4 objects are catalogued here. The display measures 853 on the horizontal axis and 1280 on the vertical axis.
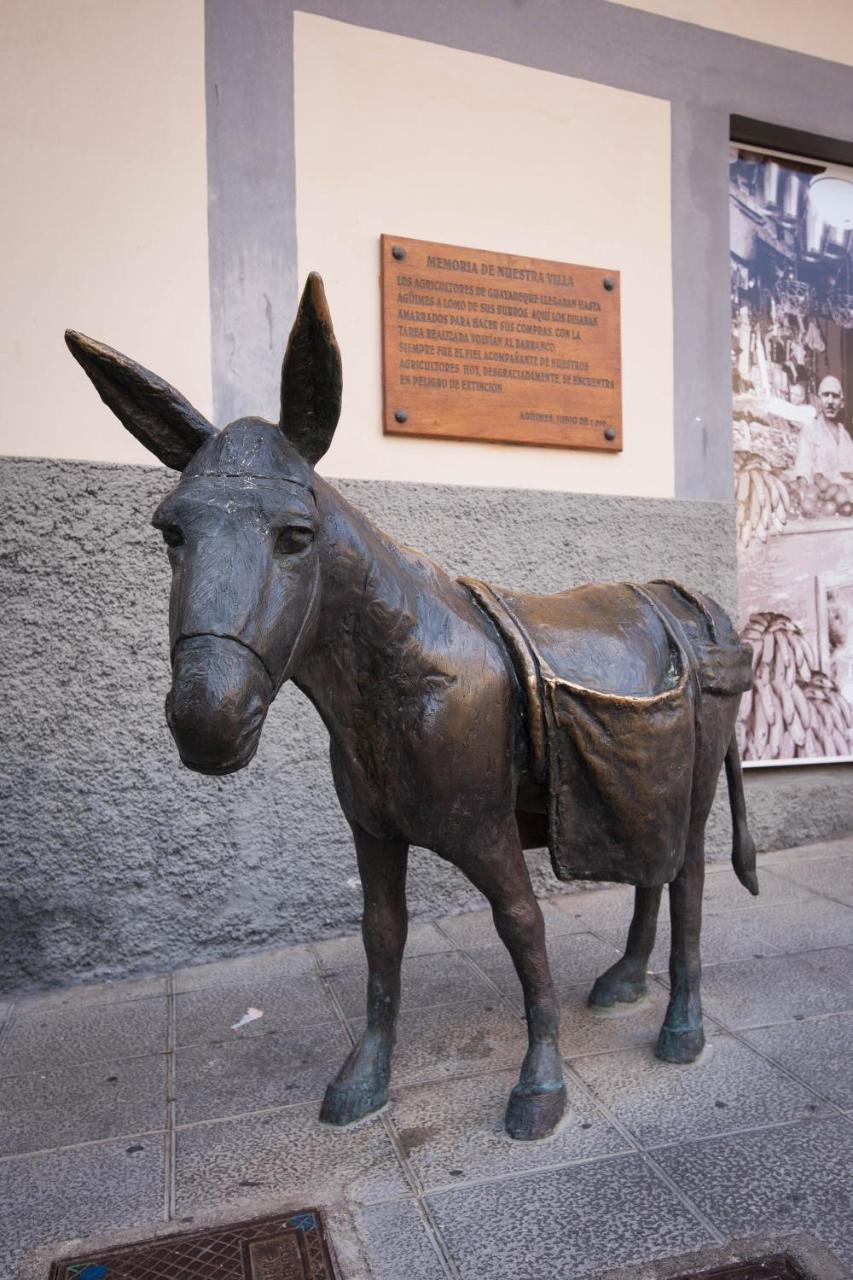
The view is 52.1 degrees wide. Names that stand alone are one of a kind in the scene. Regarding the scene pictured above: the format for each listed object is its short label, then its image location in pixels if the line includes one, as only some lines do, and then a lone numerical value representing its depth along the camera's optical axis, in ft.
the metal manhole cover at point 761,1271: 5.40
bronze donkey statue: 5.41
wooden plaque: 13.16
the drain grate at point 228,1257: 5.61
